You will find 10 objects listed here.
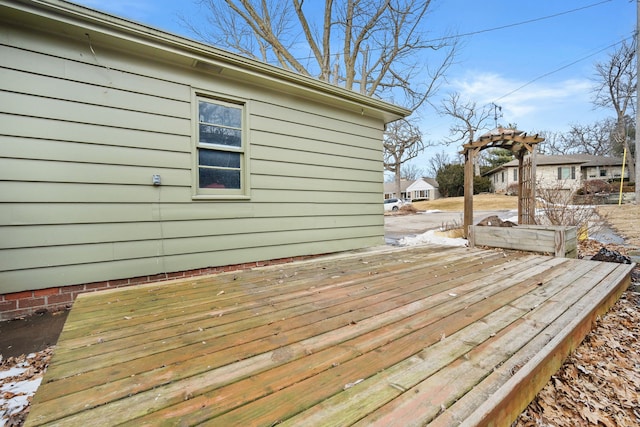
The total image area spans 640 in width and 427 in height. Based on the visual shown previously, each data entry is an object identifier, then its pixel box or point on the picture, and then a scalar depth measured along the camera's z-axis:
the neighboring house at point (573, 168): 25.58
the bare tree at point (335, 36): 9.13
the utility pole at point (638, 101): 11.86
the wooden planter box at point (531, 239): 3.51
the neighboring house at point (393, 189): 47.99
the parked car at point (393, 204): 23.41
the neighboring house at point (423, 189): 40.88
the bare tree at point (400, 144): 20.31
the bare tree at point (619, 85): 19.81
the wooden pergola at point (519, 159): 5.45
